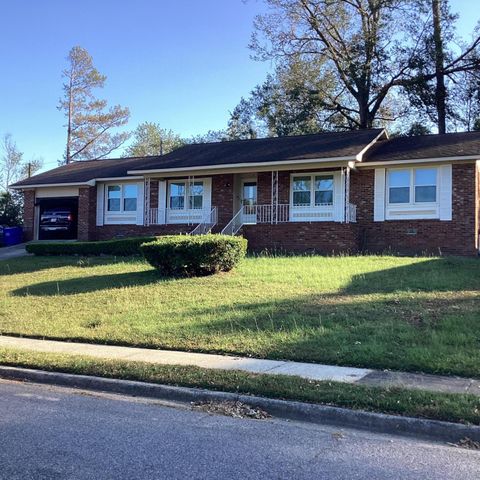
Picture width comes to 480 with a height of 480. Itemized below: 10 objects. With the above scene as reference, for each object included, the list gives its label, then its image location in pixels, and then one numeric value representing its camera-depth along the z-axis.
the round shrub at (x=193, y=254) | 15.49
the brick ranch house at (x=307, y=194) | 20.78
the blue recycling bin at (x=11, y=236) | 29.34
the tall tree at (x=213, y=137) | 49.06
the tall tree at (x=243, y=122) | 41.19
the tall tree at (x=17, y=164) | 60.62
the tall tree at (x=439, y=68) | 32.72
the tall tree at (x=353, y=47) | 33.44
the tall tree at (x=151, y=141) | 60.09
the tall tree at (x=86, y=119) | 51.59
